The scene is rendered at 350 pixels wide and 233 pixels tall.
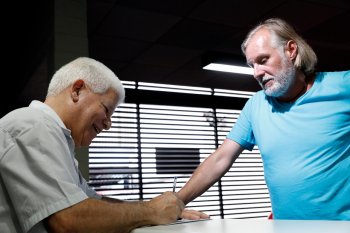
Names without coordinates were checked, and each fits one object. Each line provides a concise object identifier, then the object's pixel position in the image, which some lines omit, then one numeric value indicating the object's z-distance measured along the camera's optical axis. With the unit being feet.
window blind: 15.21
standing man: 4.33
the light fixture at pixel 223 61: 13.53
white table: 2.23
